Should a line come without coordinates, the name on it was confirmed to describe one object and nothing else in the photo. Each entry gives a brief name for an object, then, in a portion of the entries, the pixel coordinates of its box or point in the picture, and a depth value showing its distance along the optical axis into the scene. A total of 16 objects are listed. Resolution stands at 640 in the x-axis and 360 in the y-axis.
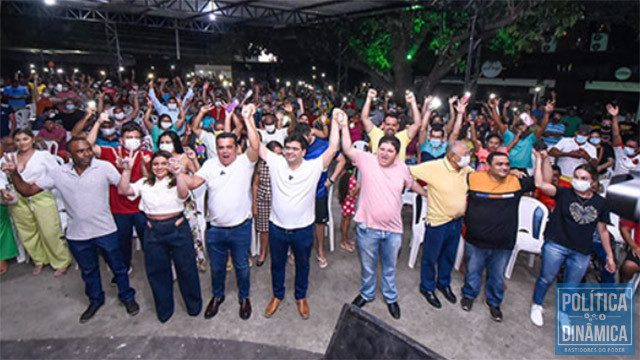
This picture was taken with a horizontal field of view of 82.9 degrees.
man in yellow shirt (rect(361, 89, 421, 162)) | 4.48
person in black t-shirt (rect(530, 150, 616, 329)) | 3.43
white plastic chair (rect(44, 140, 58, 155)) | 6.01
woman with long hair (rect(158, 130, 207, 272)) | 3.60
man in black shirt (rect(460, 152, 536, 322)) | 3.60
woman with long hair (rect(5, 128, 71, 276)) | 4.17
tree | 9.99
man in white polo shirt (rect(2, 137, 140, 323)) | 3.46
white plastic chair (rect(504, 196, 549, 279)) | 4.45
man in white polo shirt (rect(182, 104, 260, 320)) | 3.52
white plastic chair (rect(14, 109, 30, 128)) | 8.79
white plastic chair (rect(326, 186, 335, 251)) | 5.26
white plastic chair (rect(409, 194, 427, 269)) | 4.84
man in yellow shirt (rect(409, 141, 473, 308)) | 3.80
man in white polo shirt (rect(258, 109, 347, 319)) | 3.55
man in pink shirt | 3.61
